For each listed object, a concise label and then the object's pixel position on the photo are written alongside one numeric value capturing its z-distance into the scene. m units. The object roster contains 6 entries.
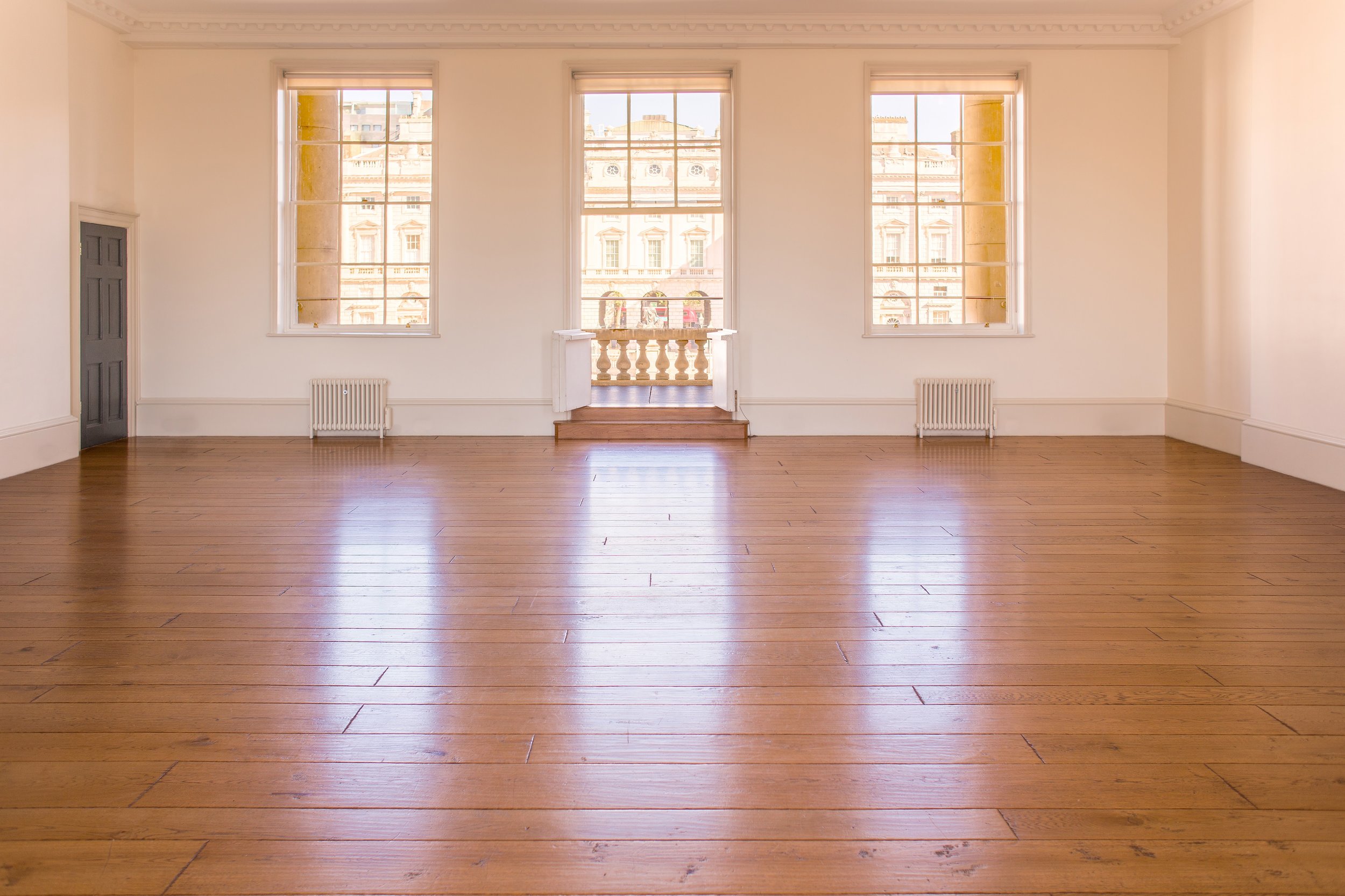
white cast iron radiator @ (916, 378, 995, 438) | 10.03
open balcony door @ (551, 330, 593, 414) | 9.92
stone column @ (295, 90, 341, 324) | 10.22
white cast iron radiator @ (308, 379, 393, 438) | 10.02
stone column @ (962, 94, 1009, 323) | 10.22
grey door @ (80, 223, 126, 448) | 9.22
